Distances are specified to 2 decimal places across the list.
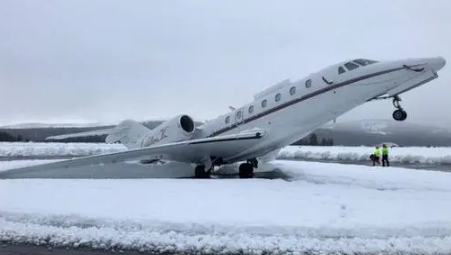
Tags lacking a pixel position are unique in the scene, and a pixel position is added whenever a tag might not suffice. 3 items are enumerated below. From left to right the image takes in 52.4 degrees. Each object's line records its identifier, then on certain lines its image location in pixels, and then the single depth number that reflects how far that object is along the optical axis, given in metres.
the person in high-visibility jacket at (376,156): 27.86
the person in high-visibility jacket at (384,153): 26.45
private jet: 14.87
